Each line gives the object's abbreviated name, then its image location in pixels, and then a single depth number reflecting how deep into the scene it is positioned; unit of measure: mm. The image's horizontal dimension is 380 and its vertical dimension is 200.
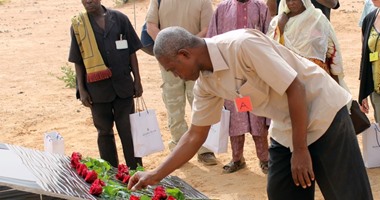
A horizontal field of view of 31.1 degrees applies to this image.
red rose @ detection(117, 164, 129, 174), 4801
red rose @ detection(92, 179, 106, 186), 4188
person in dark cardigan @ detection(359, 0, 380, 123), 5652
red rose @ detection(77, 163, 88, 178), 4500
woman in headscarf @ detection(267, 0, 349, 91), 5586
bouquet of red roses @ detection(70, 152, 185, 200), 4082
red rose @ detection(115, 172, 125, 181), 4686
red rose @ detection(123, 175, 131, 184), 4570
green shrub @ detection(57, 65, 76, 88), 10736
